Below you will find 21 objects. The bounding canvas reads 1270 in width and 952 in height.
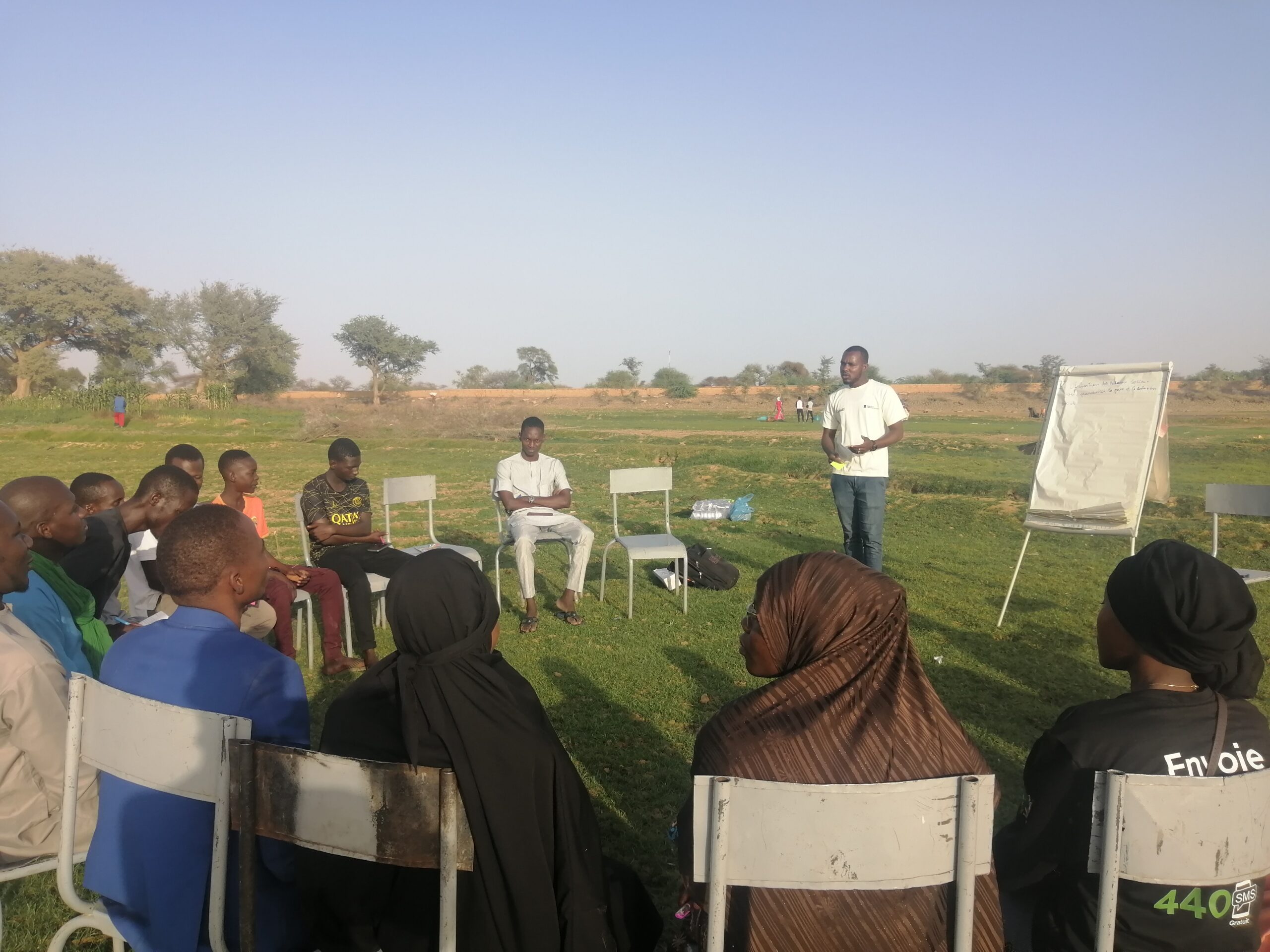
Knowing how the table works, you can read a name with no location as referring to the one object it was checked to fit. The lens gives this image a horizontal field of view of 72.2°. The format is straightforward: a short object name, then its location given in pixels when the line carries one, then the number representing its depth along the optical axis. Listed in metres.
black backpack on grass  8.30
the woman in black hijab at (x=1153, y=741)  1.97
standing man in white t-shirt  7.43
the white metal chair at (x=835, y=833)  1.62
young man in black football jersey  6.25
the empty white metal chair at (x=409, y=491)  7.54
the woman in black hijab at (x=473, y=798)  2.12
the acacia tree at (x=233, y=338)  61.66
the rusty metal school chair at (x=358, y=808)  1.76
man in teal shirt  3.63
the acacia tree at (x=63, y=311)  50.62
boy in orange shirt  5.63
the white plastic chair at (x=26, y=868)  2.57
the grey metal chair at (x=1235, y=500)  6.77
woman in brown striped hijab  1.85
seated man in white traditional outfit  7.18
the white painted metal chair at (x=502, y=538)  7.51
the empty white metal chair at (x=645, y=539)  7.16
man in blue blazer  2.16
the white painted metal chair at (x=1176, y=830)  1.67
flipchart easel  6.57
